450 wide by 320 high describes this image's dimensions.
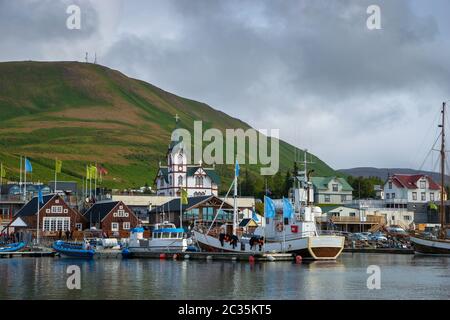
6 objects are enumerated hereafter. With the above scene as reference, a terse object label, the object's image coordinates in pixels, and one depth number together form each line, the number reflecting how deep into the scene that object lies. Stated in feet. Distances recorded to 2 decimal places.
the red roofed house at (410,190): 506.07
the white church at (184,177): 502.79
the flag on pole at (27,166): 375.86
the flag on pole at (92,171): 409.96
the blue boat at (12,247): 301.43
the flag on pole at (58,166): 388.16
